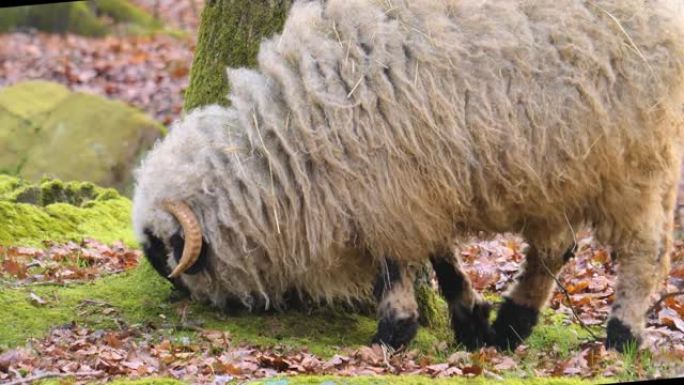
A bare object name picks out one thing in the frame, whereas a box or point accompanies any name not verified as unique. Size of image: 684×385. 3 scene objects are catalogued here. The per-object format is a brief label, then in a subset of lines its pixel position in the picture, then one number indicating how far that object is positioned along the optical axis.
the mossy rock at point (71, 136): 26.20
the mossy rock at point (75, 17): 39.25
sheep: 14.04
